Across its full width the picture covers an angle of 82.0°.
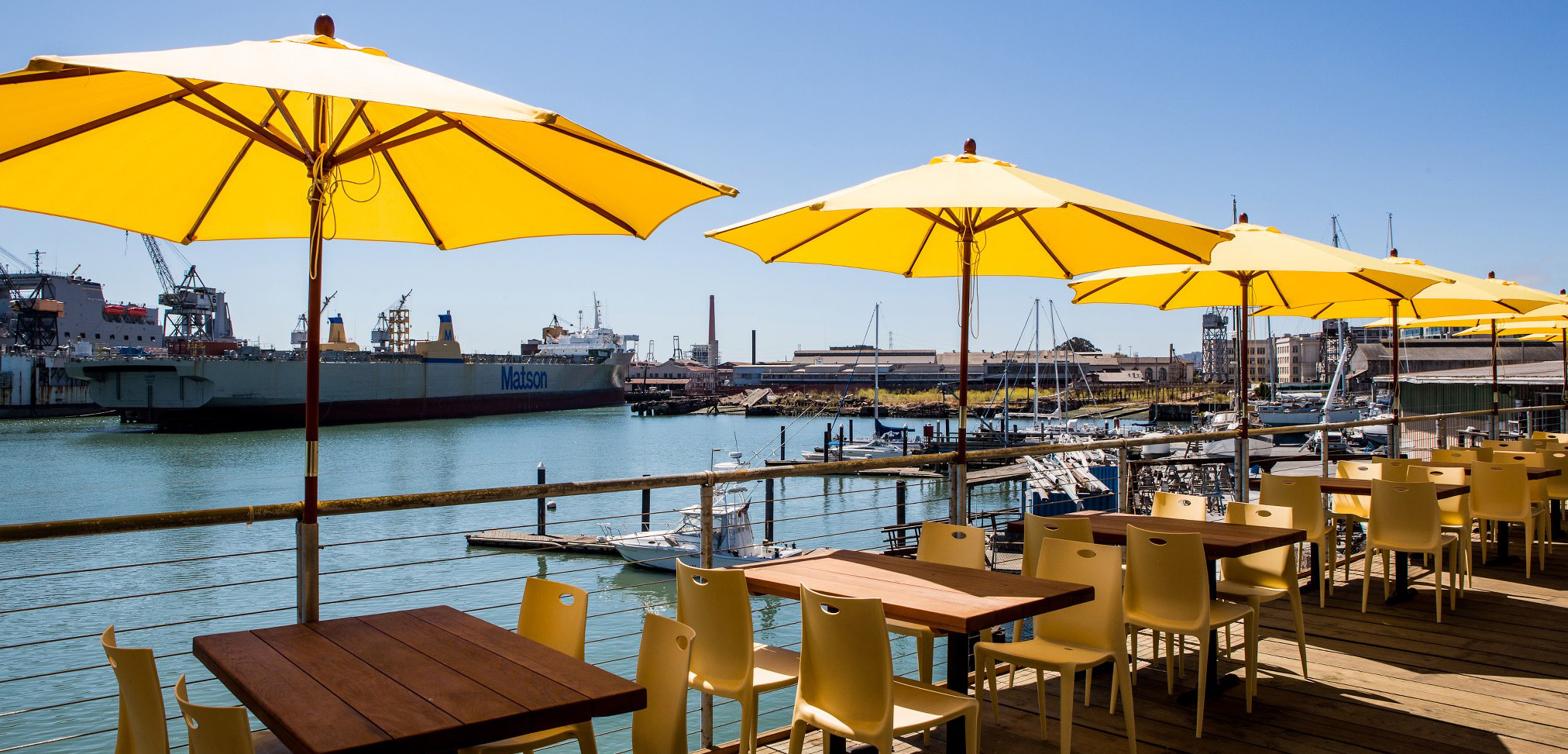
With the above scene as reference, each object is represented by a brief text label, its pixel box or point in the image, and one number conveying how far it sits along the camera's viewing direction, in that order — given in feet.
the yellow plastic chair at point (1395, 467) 16.87
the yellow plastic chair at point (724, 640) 7.84
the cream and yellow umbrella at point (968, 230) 10.05
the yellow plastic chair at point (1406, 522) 13.93
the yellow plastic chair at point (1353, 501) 16.62
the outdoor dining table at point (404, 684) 4.86
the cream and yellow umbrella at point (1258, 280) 14.32
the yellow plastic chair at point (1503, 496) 16.46
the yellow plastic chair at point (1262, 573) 11.39
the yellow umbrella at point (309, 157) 5.95
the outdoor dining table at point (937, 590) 7.34
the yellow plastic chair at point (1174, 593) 9.75
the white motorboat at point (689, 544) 54.34
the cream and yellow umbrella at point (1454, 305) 19.99
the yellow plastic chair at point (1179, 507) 13.43
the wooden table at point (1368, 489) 15.20
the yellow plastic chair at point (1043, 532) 10.94
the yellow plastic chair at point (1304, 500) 14.44
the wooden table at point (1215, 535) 10.44
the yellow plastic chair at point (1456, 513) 15.58
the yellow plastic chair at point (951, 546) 10.47
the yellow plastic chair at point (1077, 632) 8.60
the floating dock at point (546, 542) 59.77
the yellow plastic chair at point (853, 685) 6.93
